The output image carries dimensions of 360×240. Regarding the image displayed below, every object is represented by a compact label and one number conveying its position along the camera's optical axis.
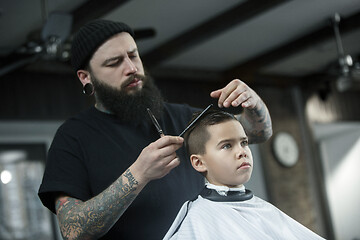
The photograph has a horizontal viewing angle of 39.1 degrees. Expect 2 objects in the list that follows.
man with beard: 1.56
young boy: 1.63
